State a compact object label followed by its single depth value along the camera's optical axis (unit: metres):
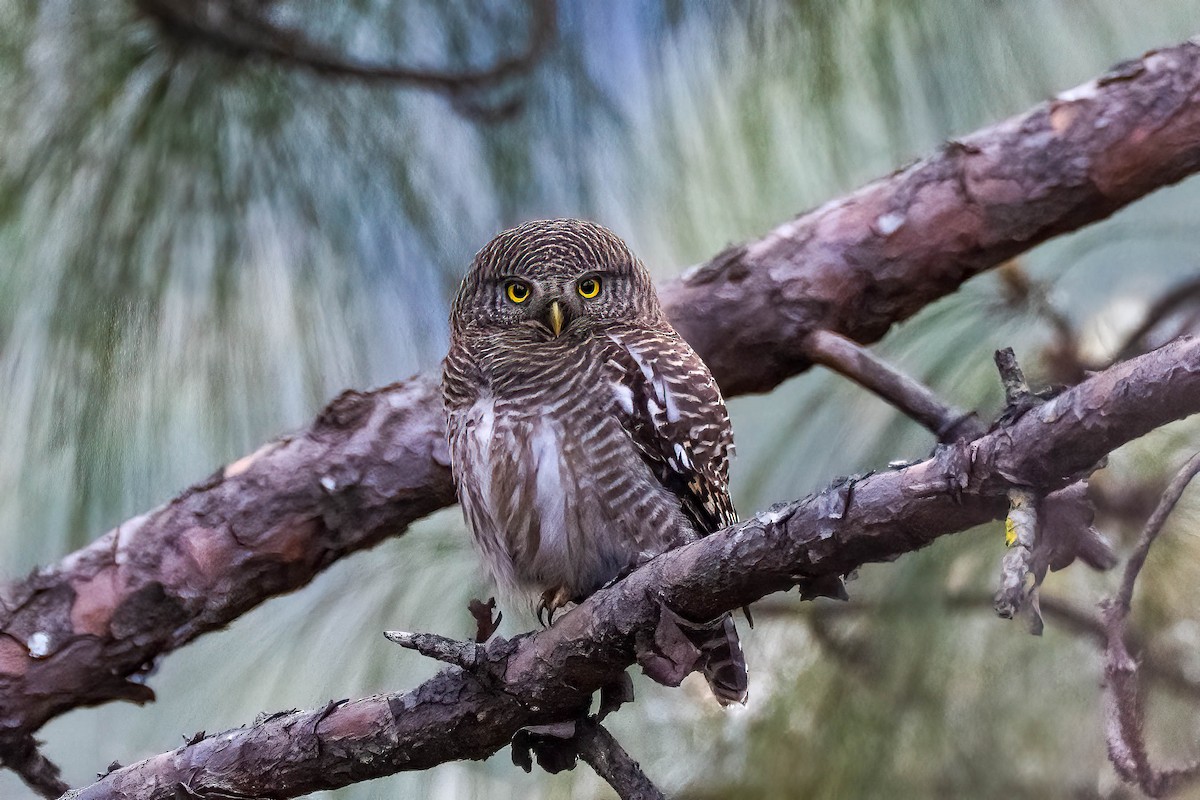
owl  8.05
